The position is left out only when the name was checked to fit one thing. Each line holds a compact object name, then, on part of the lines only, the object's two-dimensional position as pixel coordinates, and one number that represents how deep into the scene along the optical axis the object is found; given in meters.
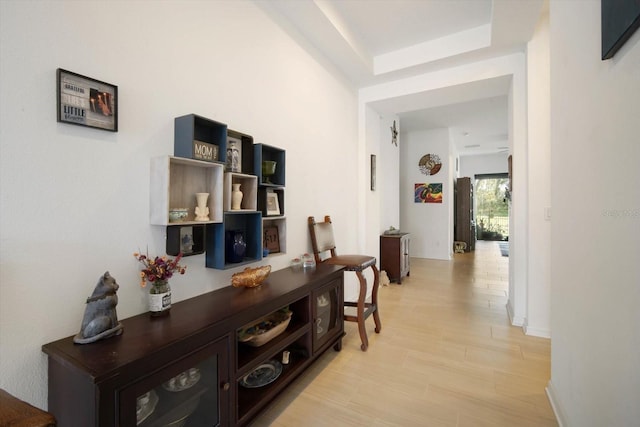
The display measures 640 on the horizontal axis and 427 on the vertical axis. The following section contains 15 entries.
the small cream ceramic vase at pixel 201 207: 1.66
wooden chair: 2.51
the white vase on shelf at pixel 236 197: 1.88
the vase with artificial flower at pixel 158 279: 1.37
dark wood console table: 0.95
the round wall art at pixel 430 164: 6.65
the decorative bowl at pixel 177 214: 1.50
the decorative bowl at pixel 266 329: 1.65
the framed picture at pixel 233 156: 1.85
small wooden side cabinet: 4.58
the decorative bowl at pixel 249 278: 1.83
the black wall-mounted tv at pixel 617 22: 0.76
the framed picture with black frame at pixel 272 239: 2.32
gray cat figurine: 1.10
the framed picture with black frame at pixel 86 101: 1.18
